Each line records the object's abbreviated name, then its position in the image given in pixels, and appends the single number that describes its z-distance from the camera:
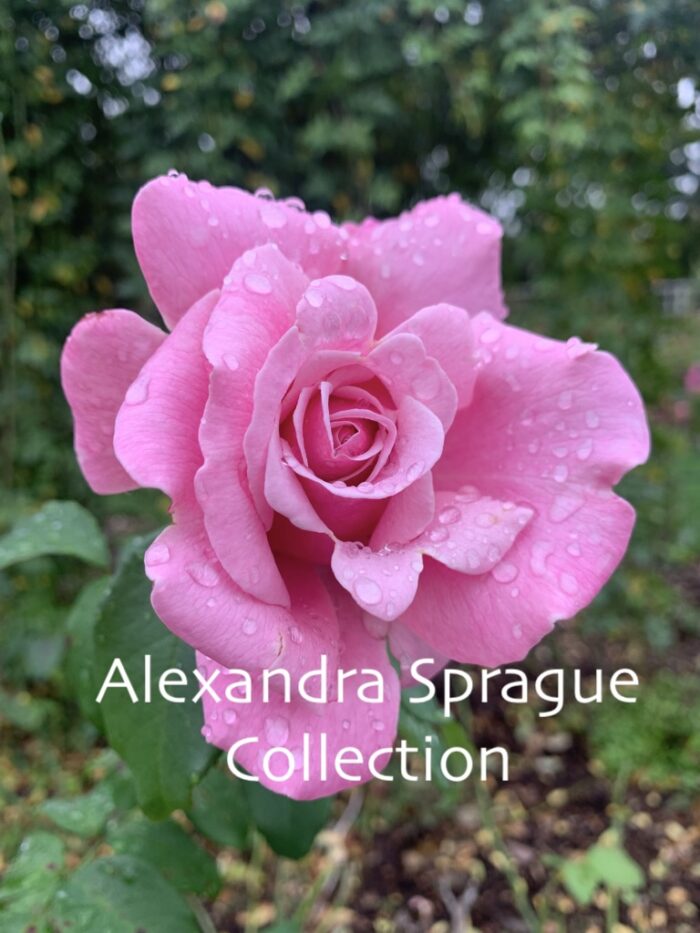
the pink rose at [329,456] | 0.11
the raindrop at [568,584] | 0.12
